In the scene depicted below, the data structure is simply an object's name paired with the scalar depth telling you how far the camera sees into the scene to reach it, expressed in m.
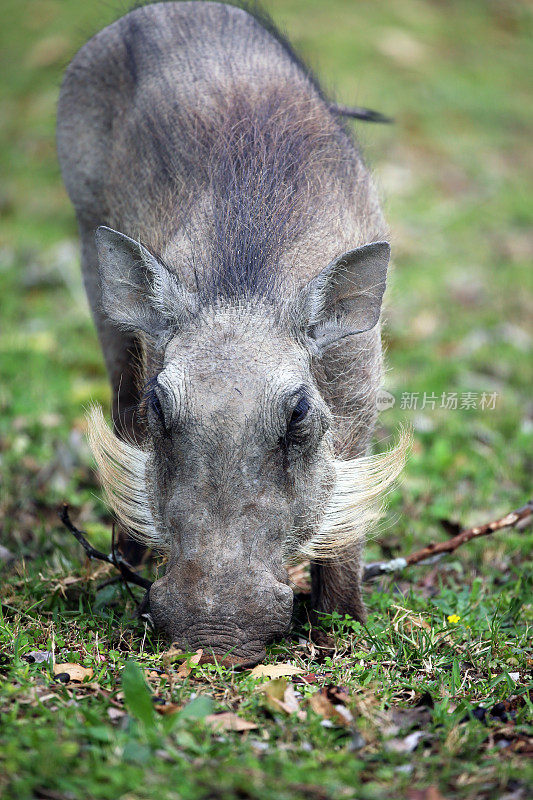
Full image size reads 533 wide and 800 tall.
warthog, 5.43
